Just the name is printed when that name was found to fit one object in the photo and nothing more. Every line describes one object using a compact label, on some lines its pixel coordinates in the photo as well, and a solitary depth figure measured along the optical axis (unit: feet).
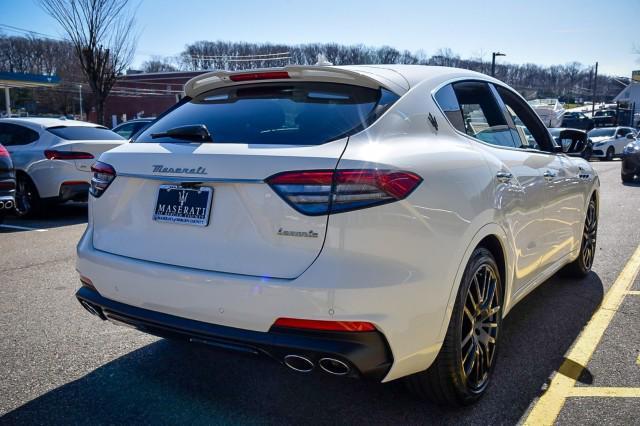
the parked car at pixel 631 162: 47.43
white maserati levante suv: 7.10
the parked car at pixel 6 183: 21.65
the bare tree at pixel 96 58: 67.72
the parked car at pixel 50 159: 27.30
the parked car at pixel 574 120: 153.69
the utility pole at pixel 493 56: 134.79
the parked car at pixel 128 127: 52.48
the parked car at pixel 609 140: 88.60
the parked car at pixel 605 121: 182.09
